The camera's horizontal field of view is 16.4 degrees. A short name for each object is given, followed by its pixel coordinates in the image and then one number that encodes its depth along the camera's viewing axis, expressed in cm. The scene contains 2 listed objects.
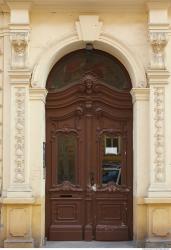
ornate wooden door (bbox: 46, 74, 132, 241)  1075
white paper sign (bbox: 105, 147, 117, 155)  1090
